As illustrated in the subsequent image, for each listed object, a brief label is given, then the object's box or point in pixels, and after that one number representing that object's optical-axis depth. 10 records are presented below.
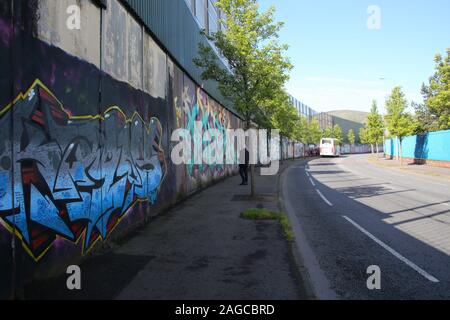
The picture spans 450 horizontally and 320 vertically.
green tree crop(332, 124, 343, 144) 102.00
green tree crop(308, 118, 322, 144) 81.07
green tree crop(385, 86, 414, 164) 35.59
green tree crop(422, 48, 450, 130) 27.77
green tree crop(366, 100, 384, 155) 61.03
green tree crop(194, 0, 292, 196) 12.16
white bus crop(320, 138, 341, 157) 67.93
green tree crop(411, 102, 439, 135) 52.88
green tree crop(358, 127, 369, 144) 93.38
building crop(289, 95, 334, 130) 83.16
